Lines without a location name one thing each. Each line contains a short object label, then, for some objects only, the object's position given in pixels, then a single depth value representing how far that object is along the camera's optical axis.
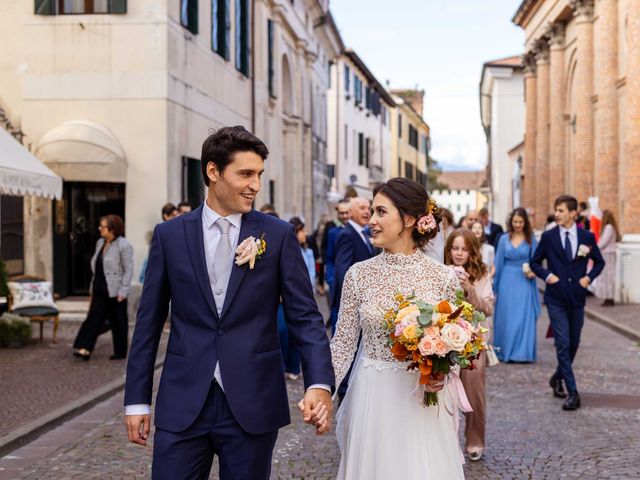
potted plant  14.06
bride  4.93
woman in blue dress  12.99
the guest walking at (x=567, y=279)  9.67
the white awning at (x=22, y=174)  13.16
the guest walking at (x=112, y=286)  12.95
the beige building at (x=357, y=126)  51.84
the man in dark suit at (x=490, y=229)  21.04
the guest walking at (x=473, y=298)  7.55
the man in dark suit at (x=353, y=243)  9.02
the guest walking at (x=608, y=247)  22.58
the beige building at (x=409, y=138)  78.38
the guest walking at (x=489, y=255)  11.69
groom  3.97
